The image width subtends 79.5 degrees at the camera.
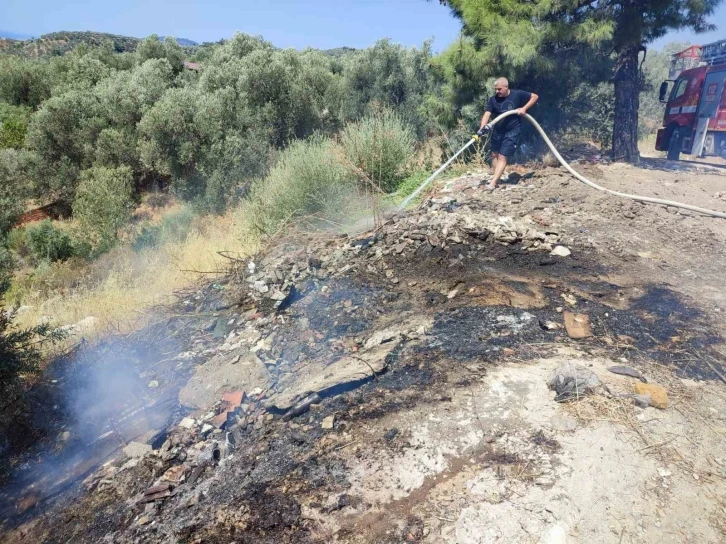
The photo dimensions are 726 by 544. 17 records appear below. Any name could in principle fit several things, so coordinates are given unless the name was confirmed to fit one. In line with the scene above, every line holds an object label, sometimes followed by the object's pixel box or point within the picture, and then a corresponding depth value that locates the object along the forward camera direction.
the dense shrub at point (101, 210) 9.12
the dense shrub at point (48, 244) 8.72
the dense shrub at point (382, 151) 7.74
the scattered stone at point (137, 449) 2.98
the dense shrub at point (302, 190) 6.96
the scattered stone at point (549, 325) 3.42
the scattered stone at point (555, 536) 1.90
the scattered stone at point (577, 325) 3.34
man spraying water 6.11
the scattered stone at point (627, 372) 2.78
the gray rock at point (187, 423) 3.16
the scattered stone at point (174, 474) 2.67
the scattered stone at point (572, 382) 2.61
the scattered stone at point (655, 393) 2.52
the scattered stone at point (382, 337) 3.55
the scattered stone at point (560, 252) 4.60
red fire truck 9.34
